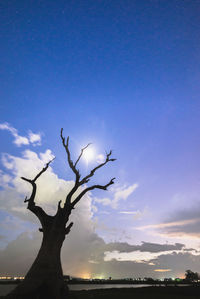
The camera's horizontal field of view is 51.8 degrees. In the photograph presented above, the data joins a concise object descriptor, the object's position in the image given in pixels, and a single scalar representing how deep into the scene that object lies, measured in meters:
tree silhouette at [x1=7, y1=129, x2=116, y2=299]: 14.80
